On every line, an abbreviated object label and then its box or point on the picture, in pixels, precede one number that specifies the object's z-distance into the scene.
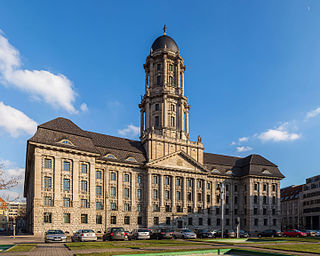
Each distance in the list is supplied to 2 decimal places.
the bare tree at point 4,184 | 27.35
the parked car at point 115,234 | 37.31
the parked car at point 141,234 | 40.44
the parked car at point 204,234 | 48.35
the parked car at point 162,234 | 42.03
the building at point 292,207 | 112.06
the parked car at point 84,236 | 34.94
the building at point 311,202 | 102.31
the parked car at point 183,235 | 44.44
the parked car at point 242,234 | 54.68
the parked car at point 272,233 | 55.69
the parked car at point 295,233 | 52.93
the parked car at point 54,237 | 33.59
